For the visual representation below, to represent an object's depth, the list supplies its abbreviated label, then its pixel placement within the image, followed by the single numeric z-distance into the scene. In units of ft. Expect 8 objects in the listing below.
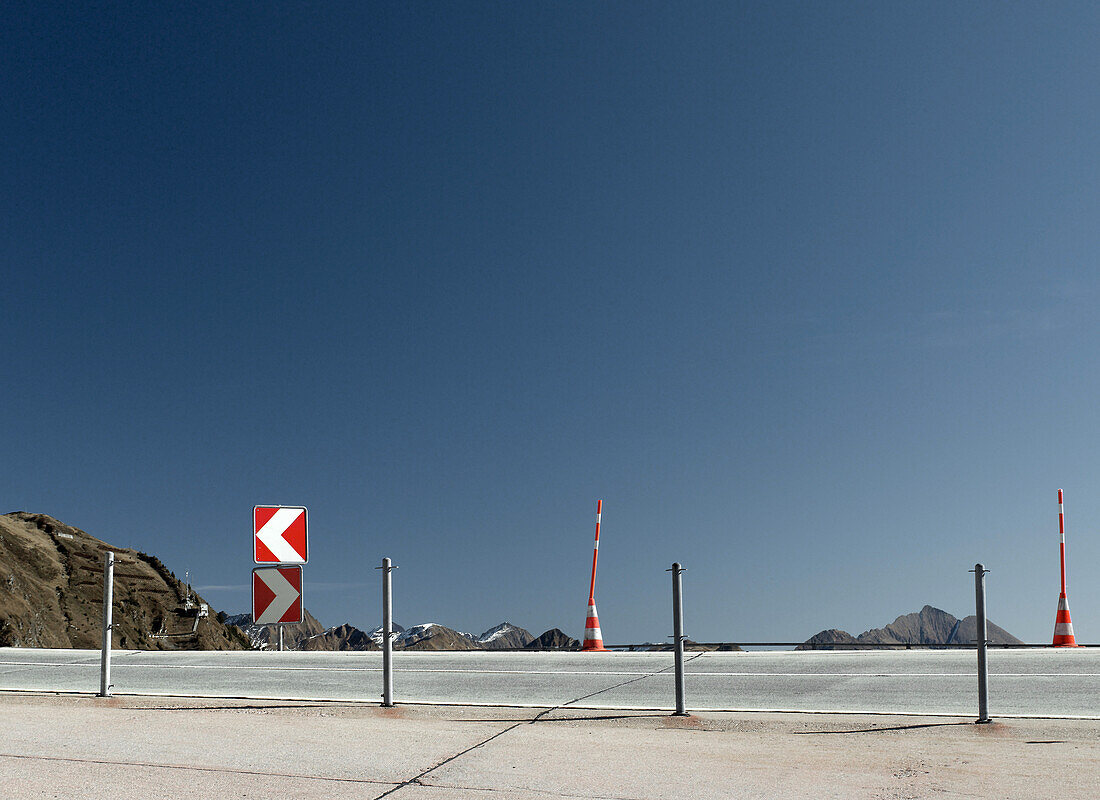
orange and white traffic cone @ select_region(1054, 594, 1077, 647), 49.78
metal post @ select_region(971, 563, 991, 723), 26.81
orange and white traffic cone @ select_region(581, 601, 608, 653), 53.21
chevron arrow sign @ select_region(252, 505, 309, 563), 36.29
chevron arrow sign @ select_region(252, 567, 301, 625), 35.99
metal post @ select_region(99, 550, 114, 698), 35.99
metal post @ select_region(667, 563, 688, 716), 28.76
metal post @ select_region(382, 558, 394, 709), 31.86
